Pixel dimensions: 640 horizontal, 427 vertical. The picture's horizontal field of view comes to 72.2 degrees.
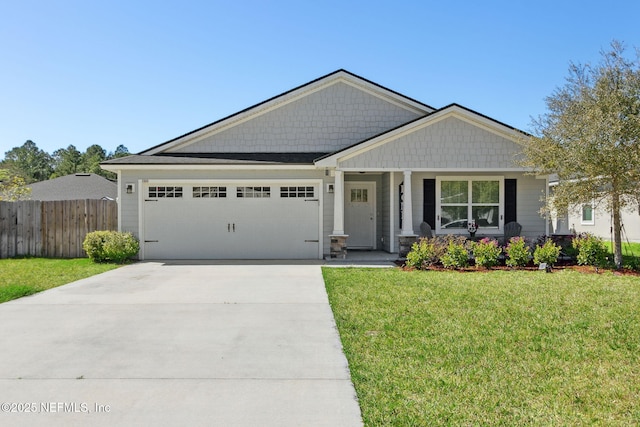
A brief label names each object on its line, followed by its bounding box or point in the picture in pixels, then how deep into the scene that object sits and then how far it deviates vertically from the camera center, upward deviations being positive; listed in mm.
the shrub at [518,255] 11023 -1082
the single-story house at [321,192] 12922 +641
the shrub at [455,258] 10859 -1130
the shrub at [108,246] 12398 -907
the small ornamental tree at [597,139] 9633 +1658
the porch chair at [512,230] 13398 -553
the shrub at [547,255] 10935 -1080
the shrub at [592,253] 11062 -1052
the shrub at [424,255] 10883 -1074
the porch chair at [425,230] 13180 -530
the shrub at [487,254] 10961 -1066
